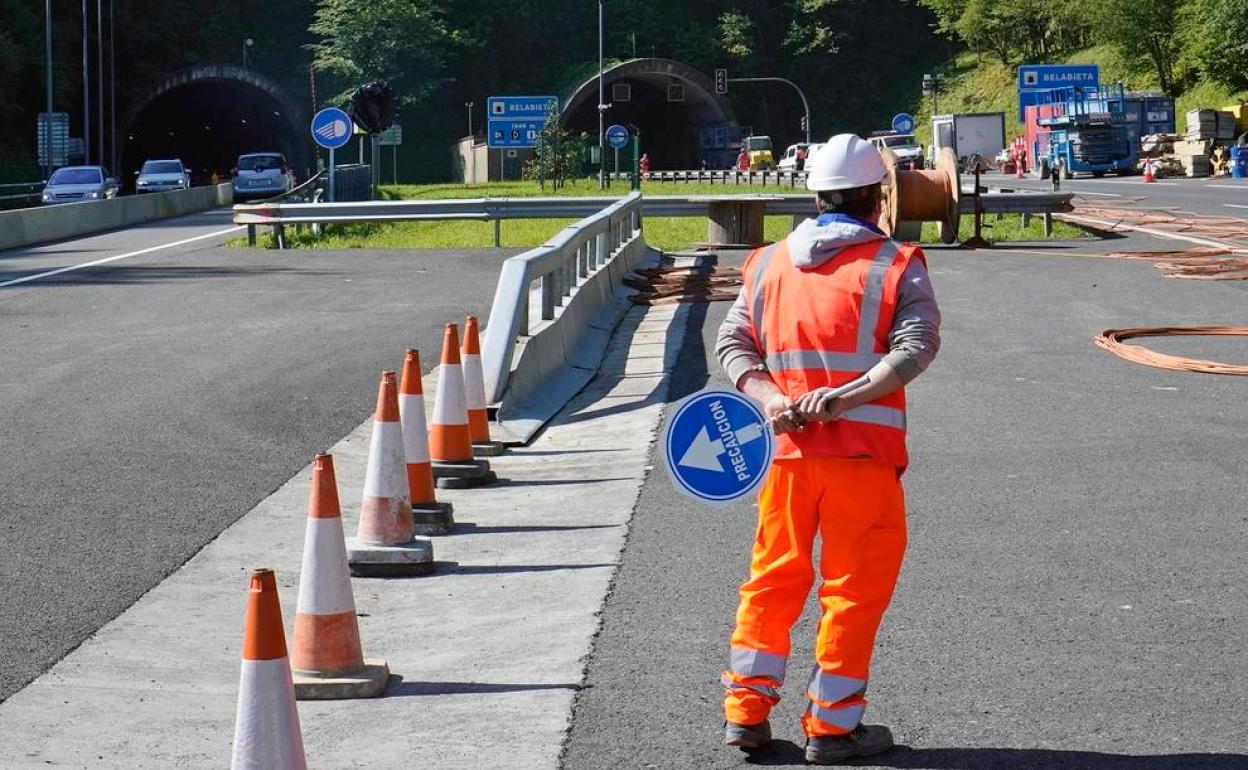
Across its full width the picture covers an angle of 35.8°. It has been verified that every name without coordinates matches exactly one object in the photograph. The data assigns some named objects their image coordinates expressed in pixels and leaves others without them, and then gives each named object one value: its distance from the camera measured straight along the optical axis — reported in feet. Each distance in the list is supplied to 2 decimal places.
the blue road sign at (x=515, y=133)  262.06
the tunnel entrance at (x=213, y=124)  286.46
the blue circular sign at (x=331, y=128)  107.96
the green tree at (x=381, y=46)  323.37
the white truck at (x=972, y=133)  261.65
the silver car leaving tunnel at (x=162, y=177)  198.39
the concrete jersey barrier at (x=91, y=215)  112.06
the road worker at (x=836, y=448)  17.99
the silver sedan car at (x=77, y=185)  175.52
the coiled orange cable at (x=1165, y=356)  45.85
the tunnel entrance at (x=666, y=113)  338.54
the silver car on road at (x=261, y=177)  198.39
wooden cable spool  86.89
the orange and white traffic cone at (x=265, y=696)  15.64
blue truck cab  220.84
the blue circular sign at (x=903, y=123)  267.59
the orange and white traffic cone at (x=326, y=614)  20.57
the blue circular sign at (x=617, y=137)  220.64
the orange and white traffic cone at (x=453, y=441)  33.71
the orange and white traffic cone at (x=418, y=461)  29.30
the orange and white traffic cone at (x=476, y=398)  36.47
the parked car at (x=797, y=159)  282.15
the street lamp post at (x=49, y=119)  226.79
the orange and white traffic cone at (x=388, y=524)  26.40
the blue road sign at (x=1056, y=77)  269.23
